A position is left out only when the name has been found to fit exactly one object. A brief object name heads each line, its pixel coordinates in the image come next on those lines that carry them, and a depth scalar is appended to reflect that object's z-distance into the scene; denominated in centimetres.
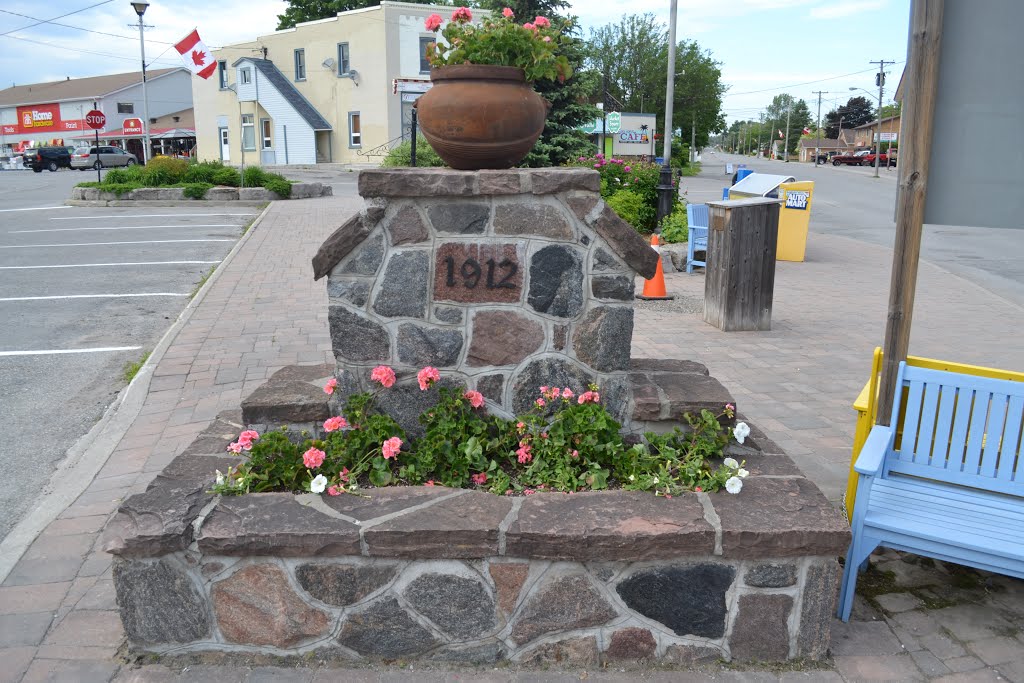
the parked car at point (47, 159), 4334
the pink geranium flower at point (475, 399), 359
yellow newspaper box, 1231
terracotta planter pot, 354
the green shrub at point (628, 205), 1294
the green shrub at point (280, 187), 2231
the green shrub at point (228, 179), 2256
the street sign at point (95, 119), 2838
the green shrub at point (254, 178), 2269
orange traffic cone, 931
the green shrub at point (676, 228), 1266
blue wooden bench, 302
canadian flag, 2111
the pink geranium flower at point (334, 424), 342
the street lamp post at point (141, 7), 2742
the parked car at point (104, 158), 4447
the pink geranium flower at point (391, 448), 333
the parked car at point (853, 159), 6081
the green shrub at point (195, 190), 2148
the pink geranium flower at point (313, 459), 319
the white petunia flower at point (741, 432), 349
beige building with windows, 3747
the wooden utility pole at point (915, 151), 312
